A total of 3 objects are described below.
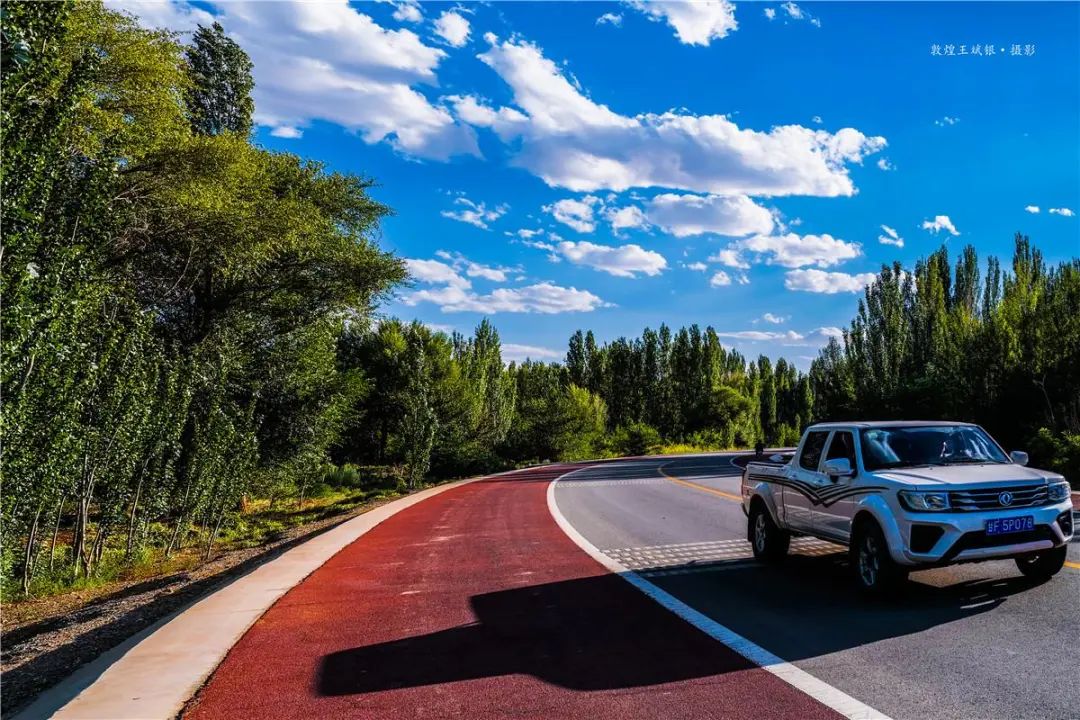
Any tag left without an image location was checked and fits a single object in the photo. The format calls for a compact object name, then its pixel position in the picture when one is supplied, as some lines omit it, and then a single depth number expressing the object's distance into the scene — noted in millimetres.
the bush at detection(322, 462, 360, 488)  36809
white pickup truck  6711
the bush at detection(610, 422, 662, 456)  63938
